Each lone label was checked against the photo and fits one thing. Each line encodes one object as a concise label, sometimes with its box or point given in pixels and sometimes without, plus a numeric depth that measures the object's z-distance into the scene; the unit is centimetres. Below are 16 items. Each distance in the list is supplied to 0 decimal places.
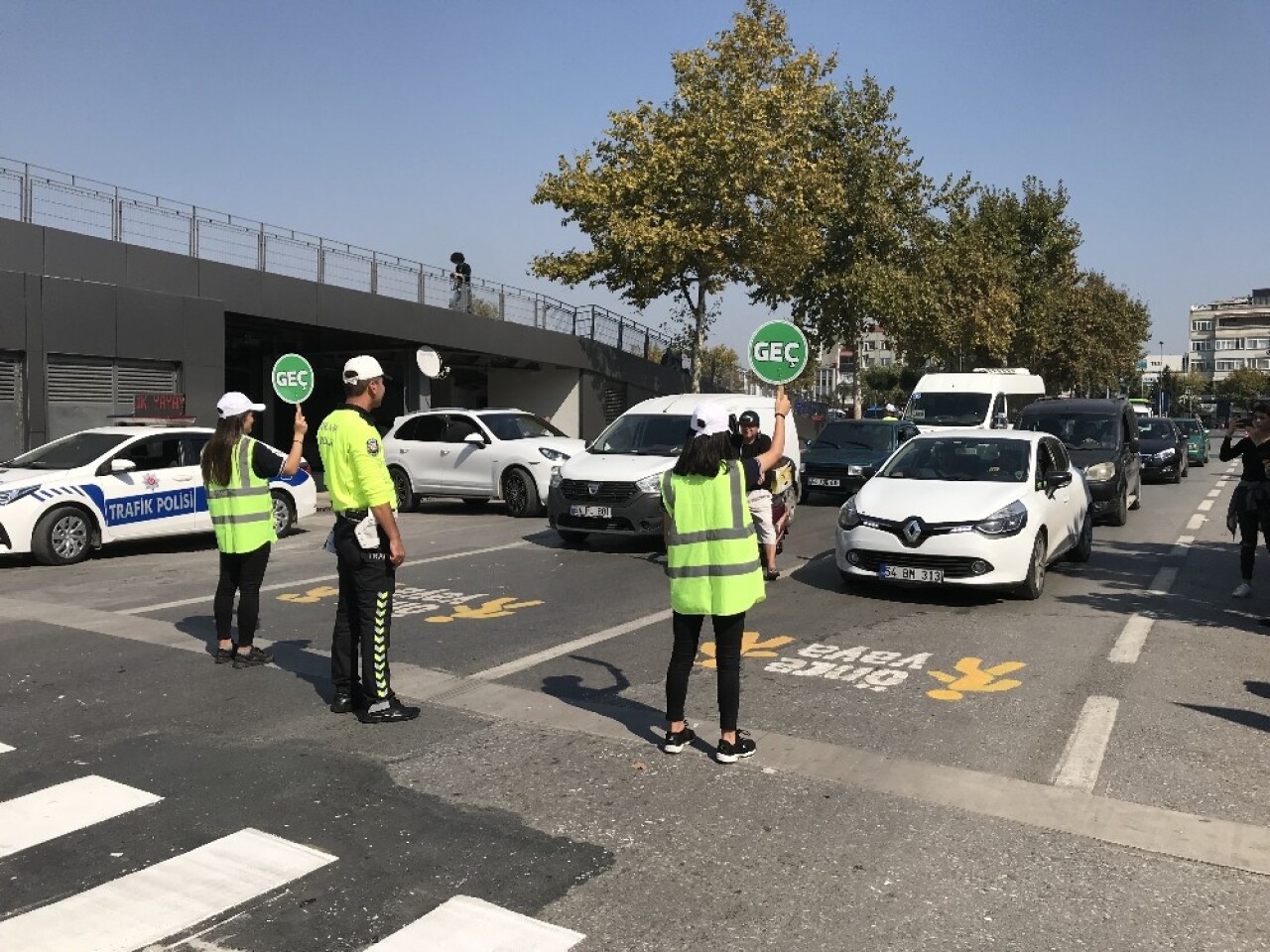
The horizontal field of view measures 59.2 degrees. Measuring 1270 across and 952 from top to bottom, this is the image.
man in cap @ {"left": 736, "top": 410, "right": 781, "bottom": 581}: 952
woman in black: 951
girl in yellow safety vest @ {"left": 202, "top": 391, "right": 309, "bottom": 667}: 718
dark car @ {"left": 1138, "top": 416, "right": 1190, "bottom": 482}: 2547
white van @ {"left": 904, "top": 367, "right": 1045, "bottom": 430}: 2359
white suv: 1728
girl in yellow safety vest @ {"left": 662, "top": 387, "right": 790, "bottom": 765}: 518
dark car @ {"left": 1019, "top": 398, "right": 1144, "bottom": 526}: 1592
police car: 1205
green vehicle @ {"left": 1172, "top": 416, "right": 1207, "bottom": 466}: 3381
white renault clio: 936
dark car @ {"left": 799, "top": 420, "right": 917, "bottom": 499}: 1895
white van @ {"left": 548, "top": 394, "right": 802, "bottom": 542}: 1257
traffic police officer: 579
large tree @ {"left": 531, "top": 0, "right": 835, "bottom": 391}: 2695
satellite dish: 2086
